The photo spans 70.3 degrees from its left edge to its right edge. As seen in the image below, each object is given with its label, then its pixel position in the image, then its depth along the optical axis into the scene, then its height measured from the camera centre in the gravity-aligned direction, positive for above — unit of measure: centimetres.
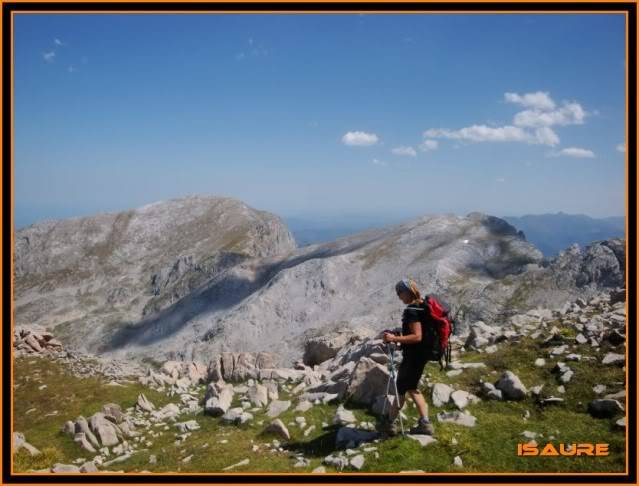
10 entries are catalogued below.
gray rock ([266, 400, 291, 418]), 1616 -598
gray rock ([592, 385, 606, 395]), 1278 -420
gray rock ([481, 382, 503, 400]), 1341 -451
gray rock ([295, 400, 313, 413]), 1532 -561
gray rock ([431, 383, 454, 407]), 1349 -461
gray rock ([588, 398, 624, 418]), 1152 -429
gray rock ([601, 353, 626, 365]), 1430 -373
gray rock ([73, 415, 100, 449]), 1638 -701
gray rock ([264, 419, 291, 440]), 1342 -562
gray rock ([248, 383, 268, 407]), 1805 -620
